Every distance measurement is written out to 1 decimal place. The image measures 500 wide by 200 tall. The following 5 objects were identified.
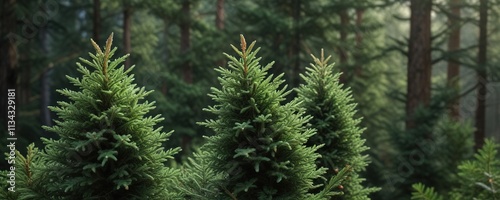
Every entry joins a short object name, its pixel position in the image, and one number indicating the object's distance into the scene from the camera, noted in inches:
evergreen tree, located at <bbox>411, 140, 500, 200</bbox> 198.4
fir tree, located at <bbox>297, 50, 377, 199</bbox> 284.0
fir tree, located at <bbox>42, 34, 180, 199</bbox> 201.6
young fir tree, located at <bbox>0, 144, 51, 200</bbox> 208.2
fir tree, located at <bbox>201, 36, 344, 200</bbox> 217.3
